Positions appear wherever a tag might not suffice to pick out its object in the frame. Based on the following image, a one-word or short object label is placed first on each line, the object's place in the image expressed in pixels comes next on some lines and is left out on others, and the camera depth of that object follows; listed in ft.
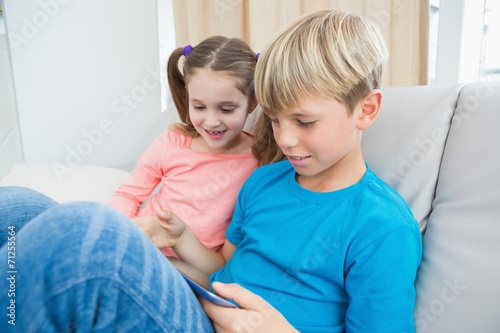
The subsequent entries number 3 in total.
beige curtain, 3.73
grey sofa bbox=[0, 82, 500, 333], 1.84
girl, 2.86
